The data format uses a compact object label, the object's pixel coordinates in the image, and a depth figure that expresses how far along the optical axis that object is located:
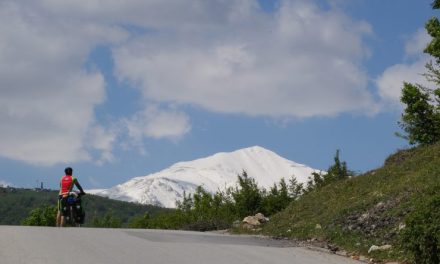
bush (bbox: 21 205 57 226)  105.49
